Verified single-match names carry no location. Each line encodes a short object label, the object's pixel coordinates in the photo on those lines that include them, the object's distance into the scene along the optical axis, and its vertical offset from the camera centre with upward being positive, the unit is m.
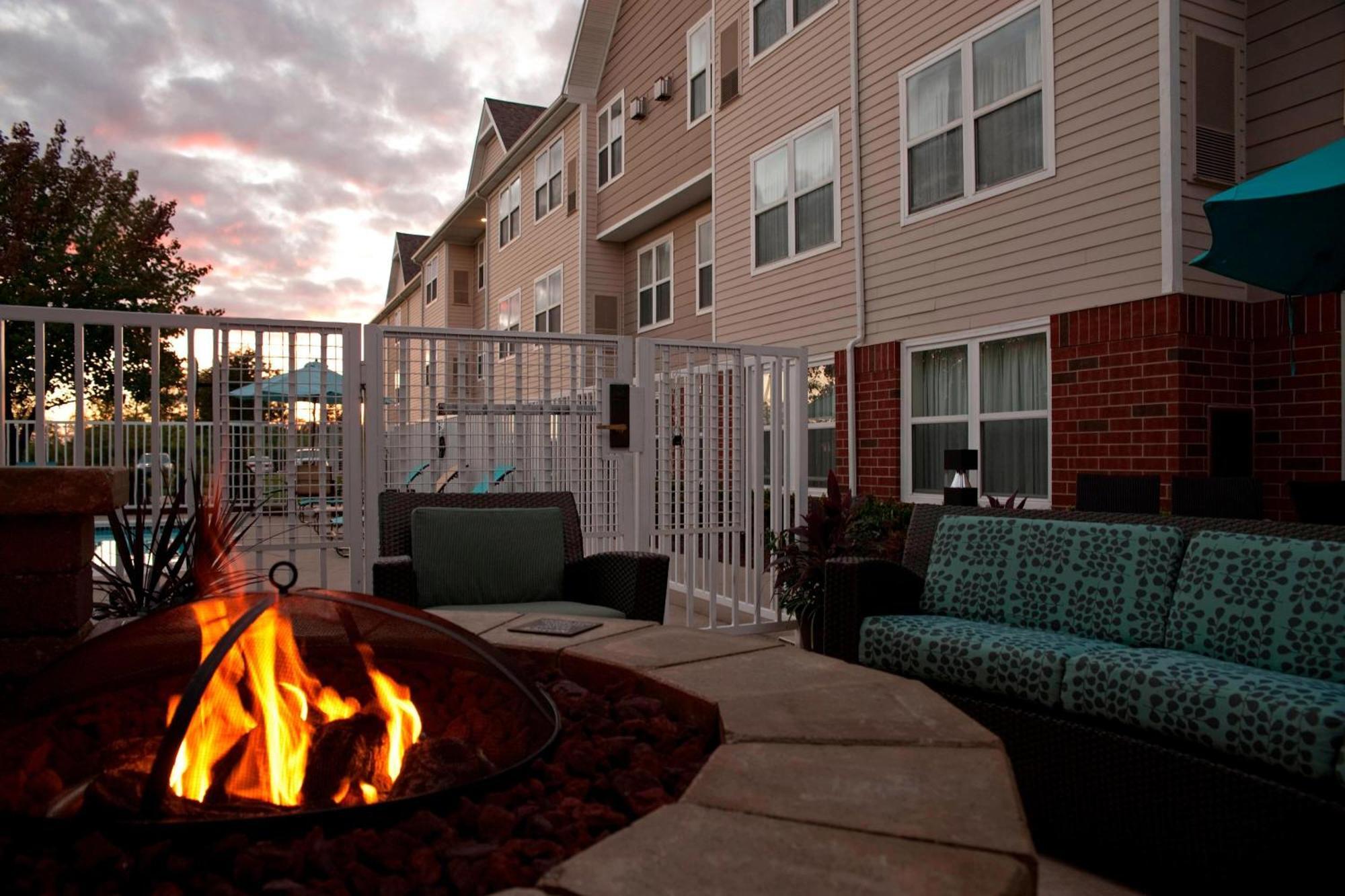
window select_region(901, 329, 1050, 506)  6.02 +0.24
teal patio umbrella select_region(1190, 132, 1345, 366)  3.18 +0.84
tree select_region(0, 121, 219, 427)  15.62 +3.84
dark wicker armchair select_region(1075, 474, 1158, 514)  4.01 -0.24
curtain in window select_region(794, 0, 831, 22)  8.19 +4.14
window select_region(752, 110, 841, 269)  7.95 +2.38
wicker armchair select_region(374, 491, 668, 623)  3.23 -0.47
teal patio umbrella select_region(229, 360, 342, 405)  4.12 +0.30
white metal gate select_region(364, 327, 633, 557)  4.35 +0.14
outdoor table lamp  5.01 -0.17
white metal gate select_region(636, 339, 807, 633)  5.08 -0.07
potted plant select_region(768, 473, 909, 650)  4.27 -0.54
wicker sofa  1.93 -0.63
